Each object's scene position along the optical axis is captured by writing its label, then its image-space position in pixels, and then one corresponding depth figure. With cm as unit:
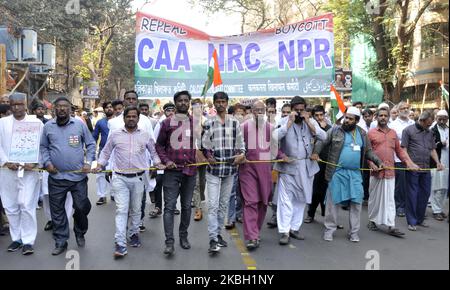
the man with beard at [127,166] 509
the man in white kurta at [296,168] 589
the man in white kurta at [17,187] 527
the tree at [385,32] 1374
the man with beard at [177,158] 523
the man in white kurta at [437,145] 666
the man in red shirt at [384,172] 625
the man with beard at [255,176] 555
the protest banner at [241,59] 830
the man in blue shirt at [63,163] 523
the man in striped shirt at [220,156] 525
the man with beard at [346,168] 589
